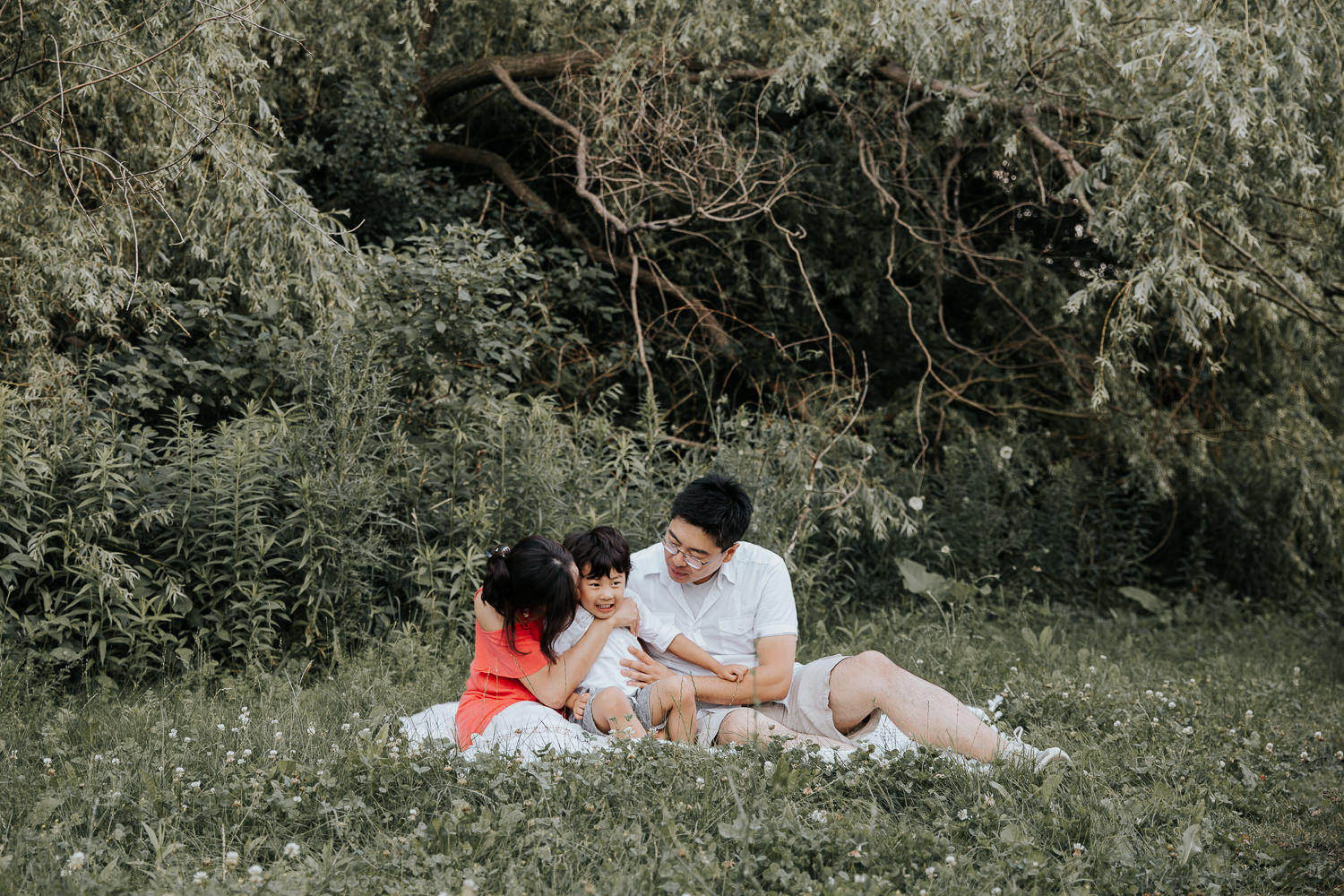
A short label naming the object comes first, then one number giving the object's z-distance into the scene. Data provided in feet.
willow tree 19.07
